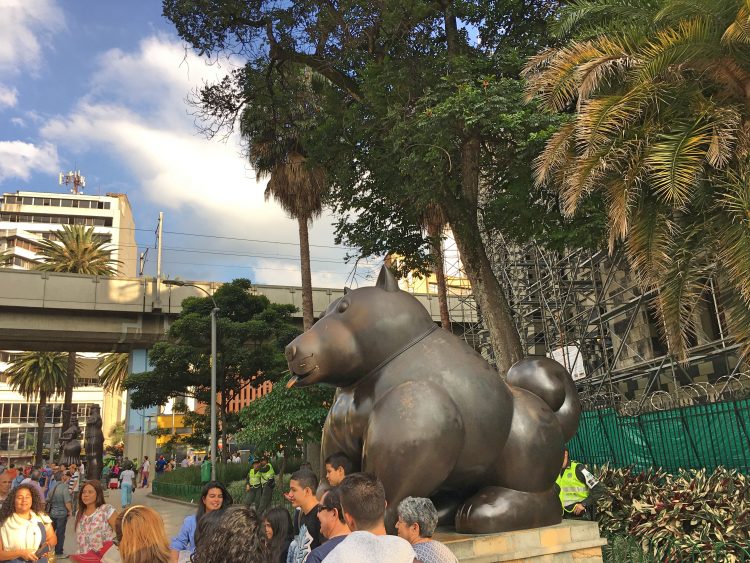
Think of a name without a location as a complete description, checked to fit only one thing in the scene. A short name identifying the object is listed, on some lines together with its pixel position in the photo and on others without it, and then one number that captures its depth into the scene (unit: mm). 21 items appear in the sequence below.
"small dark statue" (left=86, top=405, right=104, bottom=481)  19309
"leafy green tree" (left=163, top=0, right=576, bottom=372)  11352
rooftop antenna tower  82000
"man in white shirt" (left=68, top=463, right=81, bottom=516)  16891
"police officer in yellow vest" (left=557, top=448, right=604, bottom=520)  6840
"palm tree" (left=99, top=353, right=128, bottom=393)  41541
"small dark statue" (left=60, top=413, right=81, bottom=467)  20033
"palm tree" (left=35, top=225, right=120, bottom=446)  36500
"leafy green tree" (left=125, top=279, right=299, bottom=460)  22875
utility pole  28030
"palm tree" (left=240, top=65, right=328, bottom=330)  19969
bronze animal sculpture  4160
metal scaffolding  16516
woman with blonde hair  2758
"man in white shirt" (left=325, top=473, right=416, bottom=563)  2367
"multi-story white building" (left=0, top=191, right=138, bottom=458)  61969
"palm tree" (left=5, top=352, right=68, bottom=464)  40812
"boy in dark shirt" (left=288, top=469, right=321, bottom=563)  4102
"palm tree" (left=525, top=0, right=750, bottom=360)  7336
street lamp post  18219
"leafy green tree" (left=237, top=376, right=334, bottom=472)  16325
